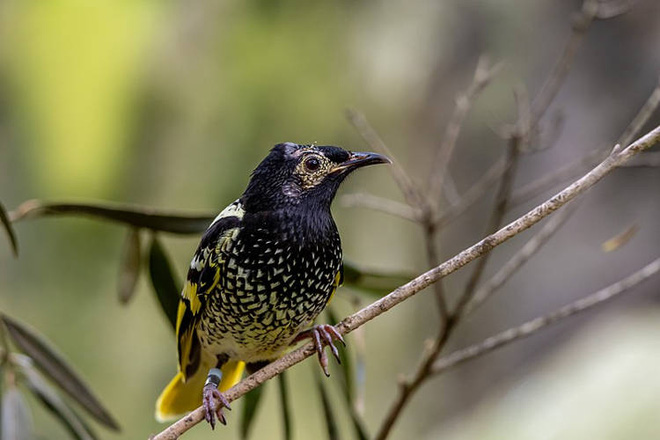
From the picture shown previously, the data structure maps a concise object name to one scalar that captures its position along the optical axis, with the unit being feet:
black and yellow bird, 13.26
